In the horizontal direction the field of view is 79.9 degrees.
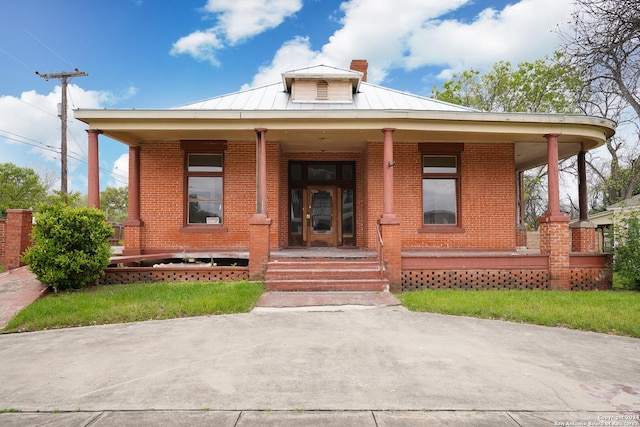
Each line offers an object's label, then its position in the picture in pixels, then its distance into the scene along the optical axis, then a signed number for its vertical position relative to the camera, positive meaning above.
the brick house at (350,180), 9.20 +1.31
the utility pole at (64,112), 18.75 +5.82
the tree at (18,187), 31.02 +3.30
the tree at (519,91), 21.42 +7.99
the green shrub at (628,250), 9.02 -0.71
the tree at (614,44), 8.95 +4.67
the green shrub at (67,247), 7.51 -0.43
